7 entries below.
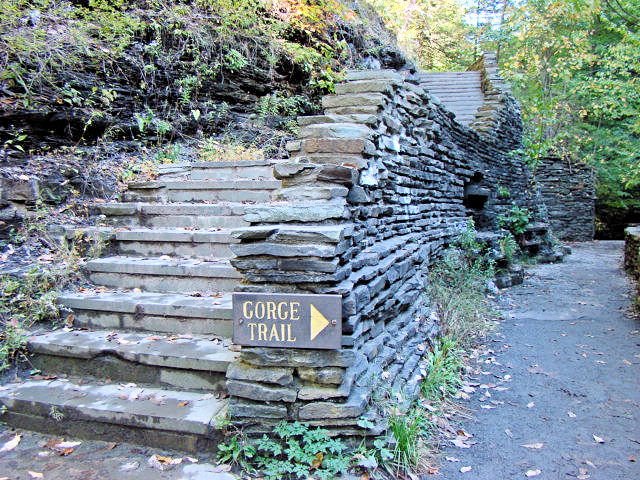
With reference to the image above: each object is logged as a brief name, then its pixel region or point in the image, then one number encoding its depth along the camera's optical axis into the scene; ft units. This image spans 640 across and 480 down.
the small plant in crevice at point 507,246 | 27.94
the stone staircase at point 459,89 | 39.19
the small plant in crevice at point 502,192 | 33.47
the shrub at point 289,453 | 7.84
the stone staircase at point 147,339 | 8.77
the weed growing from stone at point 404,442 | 8.45
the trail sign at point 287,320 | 8.20
